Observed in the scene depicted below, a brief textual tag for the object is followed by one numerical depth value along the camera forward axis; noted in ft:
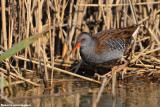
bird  34.83
